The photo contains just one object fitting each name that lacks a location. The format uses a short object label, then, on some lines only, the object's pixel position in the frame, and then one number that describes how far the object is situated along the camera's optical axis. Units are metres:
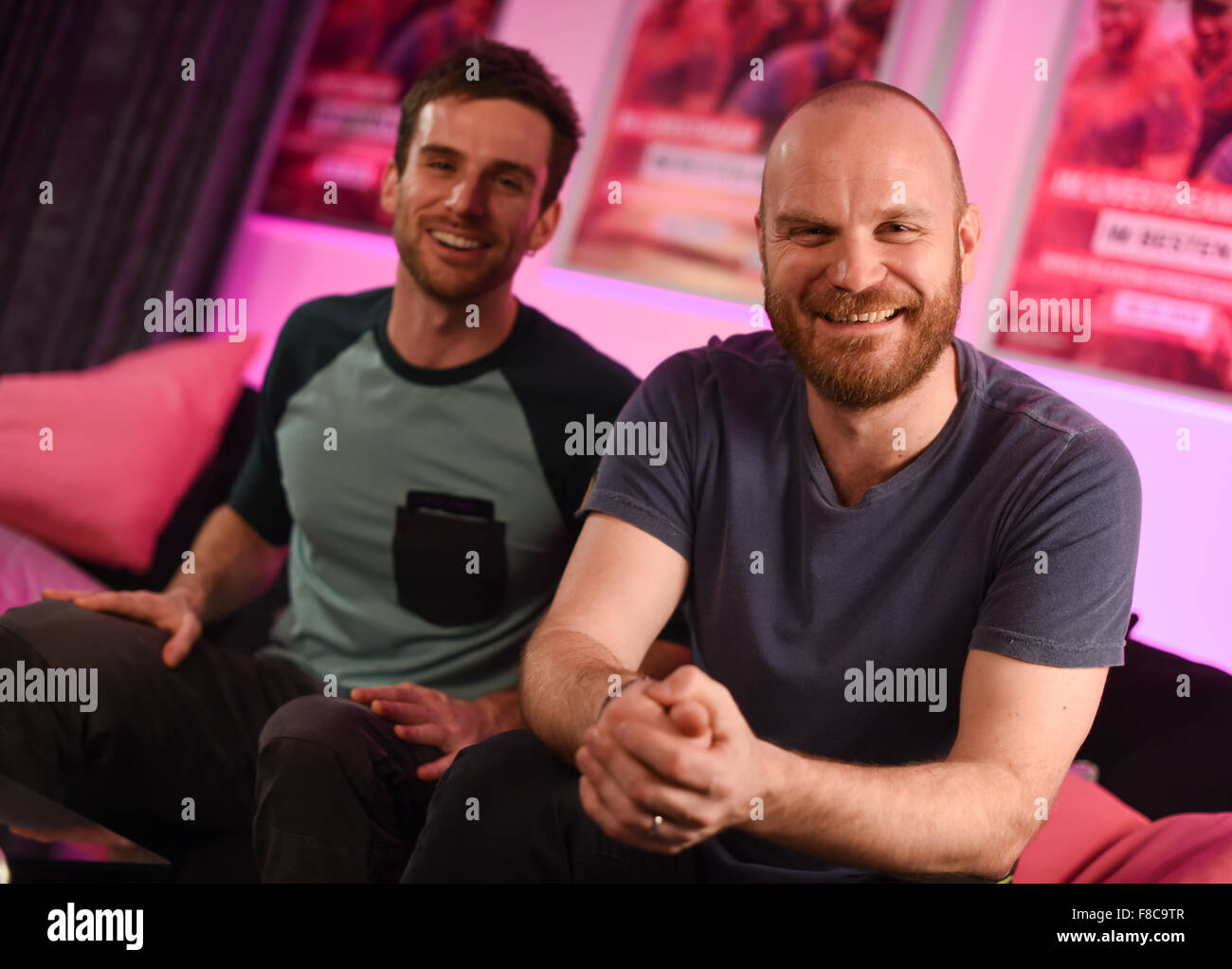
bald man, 1.03
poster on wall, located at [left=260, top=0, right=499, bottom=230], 2.93
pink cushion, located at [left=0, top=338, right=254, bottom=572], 2.04
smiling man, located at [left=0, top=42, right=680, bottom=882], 1.38
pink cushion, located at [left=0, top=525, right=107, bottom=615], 1.80
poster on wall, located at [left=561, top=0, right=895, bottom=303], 2.52
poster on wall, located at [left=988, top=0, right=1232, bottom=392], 2.19
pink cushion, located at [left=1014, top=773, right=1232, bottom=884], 1.31
